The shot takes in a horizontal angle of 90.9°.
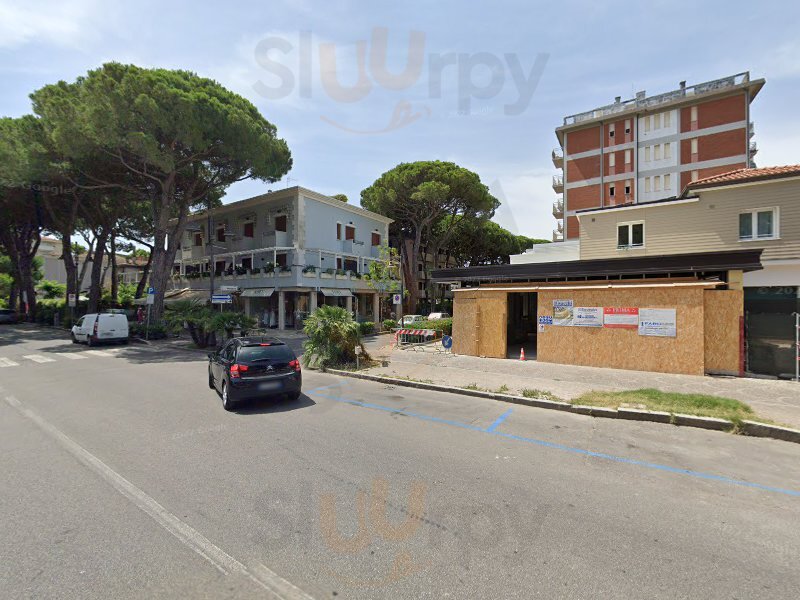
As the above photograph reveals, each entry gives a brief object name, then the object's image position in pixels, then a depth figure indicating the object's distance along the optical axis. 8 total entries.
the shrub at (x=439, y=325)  22.75
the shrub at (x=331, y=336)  12.90
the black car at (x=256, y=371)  7.94
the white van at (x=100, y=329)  20.36
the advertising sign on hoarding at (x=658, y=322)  11.50
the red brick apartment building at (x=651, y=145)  35.59
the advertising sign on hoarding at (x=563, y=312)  13.18
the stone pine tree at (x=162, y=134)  20.23
